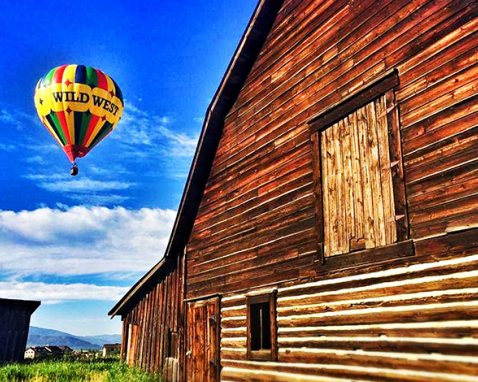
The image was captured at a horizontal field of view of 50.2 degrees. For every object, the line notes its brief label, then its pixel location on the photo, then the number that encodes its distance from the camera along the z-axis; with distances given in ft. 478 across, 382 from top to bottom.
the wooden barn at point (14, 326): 79.71
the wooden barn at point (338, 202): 21.48
